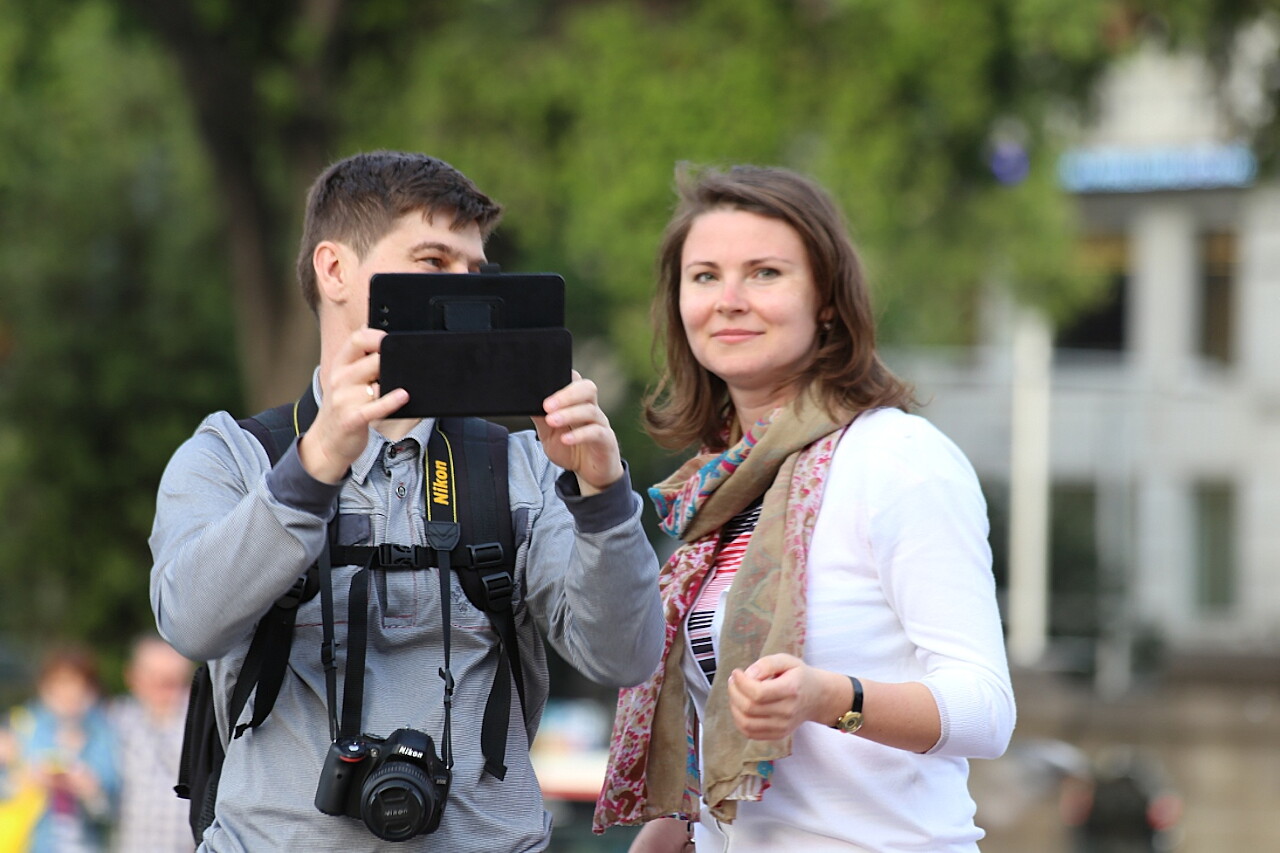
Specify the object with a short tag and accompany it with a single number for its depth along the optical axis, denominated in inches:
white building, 1987.0
